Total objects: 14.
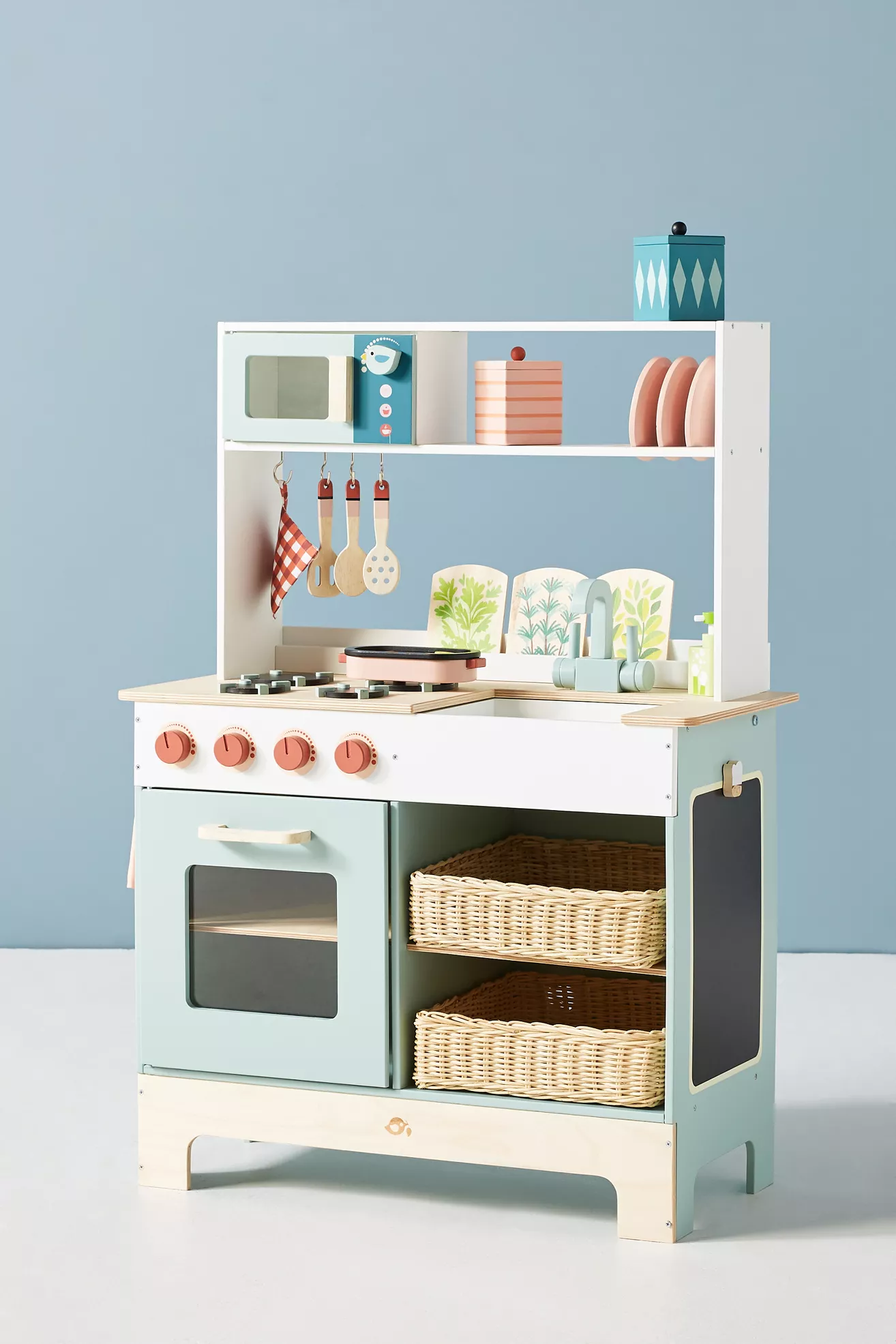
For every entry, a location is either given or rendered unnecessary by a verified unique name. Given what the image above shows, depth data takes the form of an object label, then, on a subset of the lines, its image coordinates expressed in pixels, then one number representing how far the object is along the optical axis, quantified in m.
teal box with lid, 5.36
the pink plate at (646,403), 5.44
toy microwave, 5.67
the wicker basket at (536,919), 5.05
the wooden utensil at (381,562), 6.09
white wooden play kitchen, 5.08
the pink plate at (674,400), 5.37
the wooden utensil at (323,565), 6.21
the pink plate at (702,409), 5.30
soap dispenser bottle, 5.46
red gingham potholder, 6.05
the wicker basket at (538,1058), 5.06
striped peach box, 5.60
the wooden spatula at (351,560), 6.19
